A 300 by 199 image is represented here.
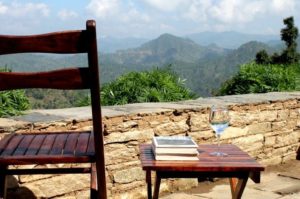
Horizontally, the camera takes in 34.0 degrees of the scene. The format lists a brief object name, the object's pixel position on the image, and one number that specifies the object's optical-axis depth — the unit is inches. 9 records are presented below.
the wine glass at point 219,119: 94.8
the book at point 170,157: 88.7
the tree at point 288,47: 757.3
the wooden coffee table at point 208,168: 85.3
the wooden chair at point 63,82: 73.3
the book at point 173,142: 89.1
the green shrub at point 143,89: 181.8
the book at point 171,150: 88.7
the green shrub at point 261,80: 224.2
